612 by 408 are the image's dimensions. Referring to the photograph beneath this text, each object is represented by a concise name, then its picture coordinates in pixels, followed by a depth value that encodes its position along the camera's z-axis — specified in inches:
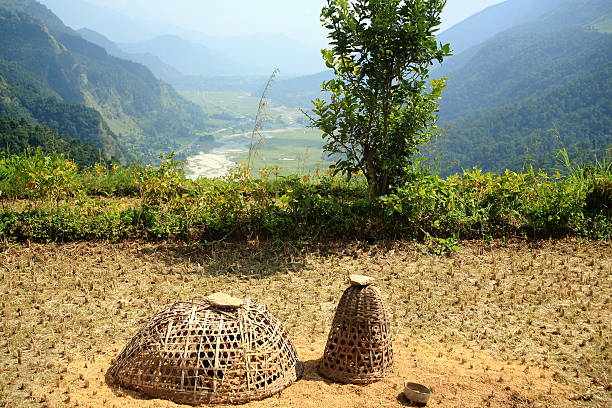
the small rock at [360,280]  134.3
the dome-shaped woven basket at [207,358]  125.0
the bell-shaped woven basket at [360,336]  134.4
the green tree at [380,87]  262.4
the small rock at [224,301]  132.4
